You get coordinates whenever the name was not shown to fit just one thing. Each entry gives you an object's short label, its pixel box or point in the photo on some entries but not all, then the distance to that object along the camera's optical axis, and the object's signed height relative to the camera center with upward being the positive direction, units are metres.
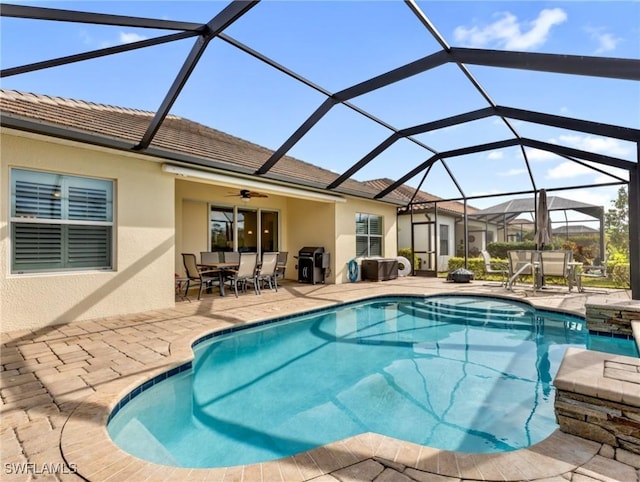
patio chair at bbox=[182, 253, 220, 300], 8.16 -0.70
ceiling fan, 9.83 +1.55
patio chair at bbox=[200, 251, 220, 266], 9.30 -0.36
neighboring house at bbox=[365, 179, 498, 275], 17.09 +0.94
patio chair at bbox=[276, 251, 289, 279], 10.43 -0.59
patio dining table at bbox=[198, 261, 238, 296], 8.62 -0.59
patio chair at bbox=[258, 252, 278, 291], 9.27 -0.64
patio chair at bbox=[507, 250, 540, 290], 9.66 -0.59
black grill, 11.65 -0.67
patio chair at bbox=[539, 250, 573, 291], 9.06 -0.53
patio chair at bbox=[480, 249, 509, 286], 10.69 -0.83
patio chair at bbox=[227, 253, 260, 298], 8.64 -0.69
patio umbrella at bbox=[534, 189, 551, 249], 10.15 +0.70
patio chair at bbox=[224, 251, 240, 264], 9.77 -0.35
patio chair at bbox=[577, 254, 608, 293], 9.29 -0.82
